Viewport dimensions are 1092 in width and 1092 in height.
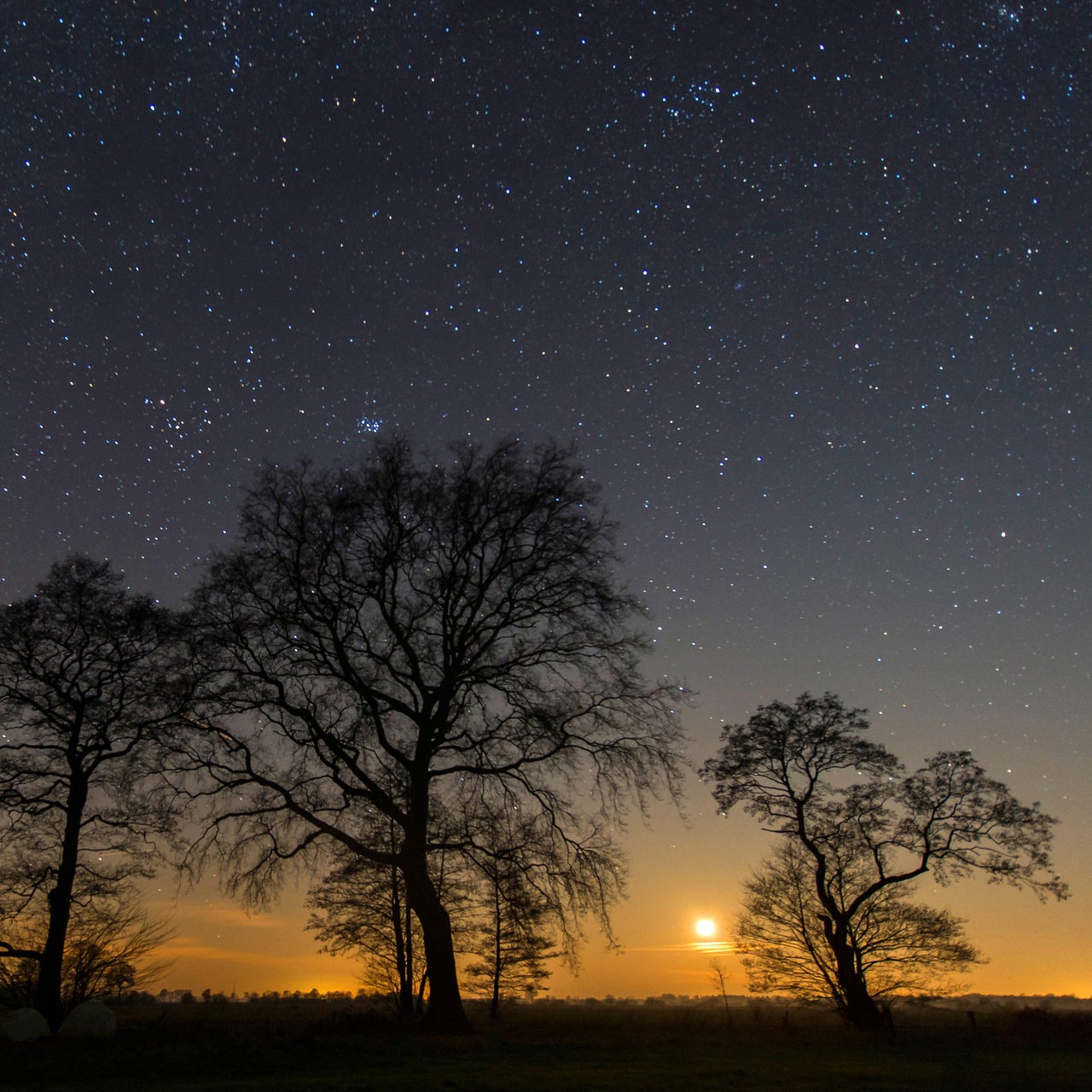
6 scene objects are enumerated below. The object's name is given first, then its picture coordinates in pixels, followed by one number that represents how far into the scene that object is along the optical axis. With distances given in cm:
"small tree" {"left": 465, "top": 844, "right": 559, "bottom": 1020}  3906
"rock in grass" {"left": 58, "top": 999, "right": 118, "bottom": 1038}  1703
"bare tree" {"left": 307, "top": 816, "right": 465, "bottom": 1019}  3528
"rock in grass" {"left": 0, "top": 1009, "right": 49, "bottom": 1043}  1619
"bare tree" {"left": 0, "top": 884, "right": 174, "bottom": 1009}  2003
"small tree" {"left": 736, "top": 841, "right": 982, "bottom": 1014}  2825
